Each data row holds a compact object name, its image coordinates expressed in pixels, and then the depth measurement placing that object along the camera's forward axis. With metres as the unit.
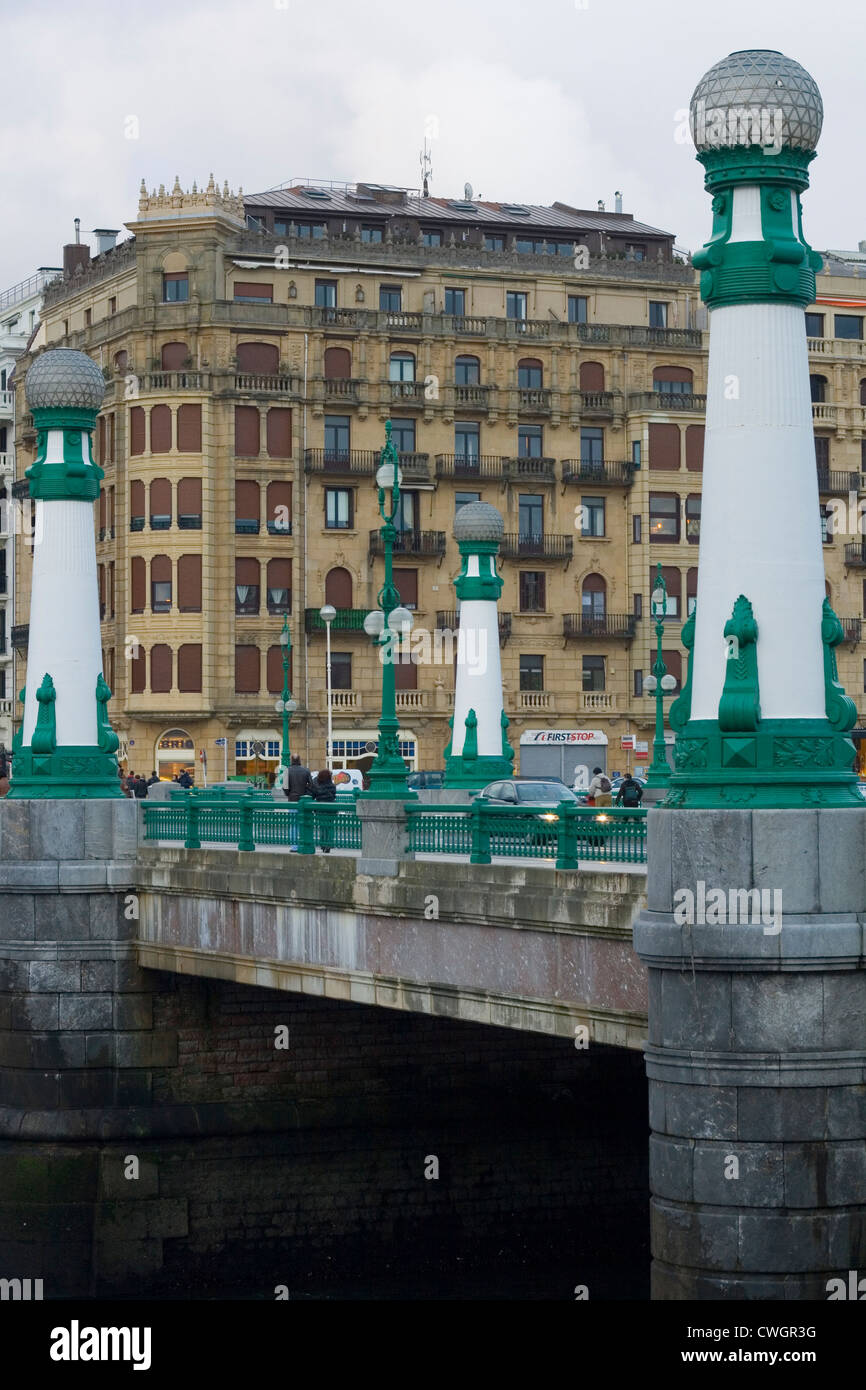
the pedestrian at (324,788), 34.41
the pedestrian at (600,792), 38.41
